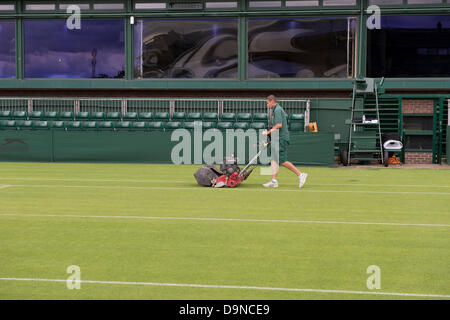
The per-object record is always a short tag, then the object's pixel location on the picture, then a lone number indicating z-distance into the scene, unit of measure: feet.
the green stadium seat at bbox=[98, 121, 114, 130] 79.92
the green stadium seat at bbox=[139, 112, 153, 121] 82.99
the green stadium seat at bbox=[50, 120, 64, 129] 80.43
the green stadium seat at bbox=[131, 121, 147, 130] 79.46
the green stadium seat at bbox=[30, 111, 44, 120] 85.15
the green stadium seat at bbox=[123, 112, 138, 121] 83.30
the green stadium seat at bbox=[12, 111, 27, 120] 85.15
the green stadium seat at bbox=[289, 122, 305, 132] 80.48
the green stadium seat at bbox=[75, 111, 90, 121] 83.82
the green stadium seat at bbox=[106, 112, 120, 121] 83.46
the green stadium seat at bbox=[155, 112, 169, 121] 82.79
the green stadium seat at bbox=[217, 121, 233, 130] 77.43
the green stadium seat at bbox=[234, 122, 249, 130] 77.66
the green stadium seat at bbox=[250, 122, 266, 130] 77.61
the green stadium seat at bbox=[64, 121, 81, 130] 80.28
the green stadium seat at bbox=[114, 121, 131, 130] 79.86
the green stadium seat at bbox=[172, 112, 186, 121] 82.84
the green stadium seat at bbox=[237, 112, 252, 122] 81.82
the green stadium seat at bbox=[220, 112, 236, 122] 82.12
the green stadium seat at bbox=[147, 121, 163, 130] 79.15
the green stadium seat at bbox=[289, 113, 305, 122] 81.30
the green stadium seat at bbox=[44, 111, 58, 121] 84.74
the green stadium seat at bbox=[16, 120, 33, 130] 81.46
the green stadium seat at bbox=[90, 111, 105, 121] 83.48
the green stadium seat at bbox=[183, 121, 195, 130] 76.37
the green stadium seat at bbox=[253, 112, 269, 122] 81.61
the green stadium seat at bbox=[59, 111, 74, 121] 84.38
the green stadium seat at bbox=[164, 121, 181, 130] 78.14
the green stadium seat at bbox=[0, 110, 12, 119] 85.25
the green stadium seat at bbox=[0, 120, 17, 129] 81.71
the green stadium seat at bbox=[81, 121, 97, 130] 80.07
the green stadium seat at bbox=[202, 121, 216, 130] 75.05
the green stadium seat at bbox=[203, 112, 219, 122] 82.38
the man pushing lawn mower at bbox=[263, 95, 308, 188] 46.09
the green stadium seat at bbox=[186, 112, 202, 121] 82.02
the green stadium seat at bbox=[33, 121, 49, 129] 81.00
